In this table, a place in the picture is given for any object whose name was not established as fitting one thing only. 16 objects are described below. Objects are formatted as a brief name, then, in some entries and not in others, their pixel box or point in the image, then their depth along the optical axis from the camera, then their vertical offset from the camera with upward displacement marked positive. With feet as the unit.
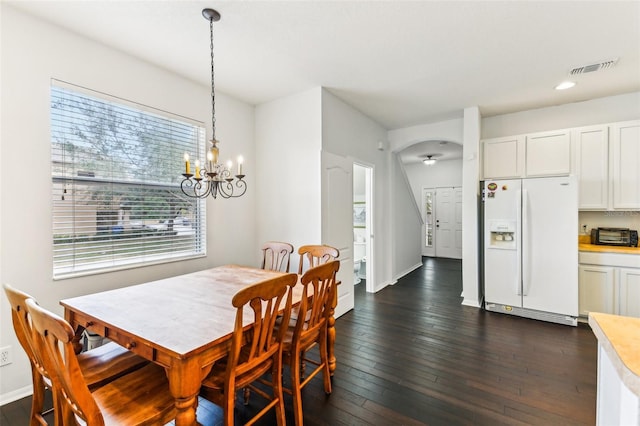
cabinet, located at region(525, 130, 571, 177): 11.68 +2.34
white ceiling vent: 8.87 +4.65
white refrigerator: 10.56 -1.59
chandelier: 6.51 +1.03
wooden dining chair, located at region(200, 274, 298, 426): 4.31 -2.54
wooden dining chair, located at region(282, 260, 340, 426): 5.45 -2.64
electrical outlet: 6.36 -3.33
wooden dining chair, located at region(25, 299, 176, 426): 3.35 -2.85
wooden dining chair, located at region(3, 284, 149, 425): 4.08 -2.82
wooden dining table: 4.00 -1.97
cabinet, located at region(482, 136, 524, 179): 12.54 +2.35
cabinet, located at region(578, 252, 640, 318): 9.85 -2.84
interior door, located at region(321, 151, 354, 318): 11.00 -0.23
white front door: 24.71 -1.28
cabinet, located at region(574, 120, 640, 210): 10.59 +1.67
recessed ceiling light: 10.33 +4.66
